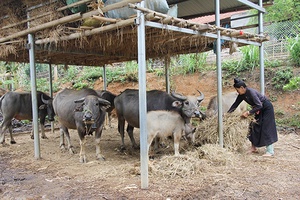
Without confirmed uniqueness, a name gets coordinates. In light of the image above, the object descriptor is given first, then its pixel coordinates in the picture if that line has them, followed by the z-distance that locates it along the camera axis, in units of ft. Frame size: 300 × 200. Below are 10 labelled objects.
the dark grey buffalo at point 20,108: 27.54
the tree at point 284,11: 45.68
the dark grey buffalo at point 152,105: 19.59
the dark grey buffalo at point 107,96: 28.85
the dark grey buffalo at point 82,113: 19.61
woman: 19.98
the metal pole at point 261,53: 23.54
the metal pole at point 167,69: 28.87
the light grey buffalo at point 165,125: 18.76
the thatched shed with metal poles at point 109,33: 14.64
